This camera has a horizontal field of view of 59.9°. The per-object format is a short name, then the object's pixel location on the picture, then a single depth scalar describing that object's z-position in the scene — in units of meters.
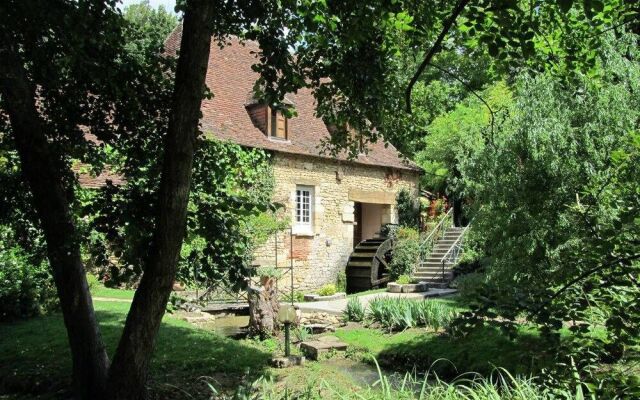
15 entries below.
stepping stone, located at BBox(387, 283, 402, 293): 14.82
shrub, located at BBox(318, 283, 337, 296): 16.06
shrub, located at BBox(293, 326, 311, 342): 9.46
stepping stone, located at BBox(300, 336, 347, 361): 8.43
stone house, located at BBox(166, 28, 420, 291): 15.61
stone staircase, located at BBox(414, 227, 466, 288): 15.56
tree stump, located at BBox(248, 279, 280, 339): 9.72
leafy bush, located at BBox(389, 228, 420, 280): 16.81
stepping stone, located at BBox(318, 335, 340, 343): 9.03
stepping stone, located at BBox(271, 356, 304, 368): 7.43
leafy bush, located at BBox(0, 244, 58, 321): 9.09
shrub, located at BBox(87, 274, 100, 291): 11.62
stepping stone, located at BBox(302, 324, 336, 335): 10.40
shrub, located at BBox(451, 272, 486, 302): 11.39
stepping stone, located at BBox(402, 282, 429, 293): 14.67
